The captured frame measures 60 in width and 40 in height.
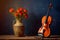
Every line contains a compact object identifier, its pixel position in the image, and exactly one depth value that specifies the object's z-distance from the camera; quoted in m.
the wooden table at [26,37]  1.79
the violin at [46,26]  1.88
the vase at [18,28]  1.92
